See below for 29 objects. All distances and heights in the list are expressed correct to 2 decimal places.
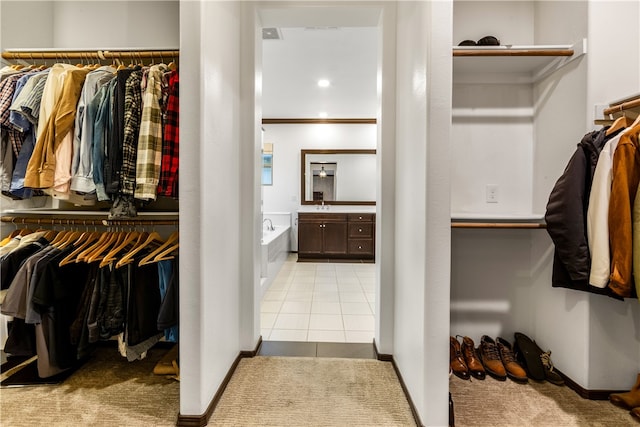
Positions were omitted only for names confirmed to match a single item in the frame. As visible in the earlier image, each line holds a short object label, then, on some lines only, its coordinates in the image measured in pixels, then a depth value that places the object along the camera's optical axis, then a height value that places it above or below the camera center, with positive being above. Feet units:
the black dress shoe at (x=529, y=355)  5.77 -3.05
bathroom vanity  17.69 -1.95
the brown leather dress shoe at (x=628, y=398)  4.96 -3.26
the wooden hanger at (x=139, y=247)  5.34 -0.88
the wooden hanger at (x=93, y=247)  5.45 -0.88
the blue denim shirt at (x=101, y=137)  5.24 +1.12
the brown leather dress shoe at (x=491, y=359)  5.83 -3.15
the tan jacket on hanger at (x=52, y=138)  5.14 +1.09
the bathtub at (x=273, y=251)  11.64 -2.40
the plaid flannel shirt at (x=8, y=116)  5.33 +1.50
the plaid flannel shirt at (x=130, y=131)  5.19 +1.21
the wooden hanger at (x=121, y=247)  5.38 -0.88
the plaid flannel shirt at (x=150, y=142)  5.10 +1.01
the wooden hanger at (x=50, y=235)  6.16 -0.70
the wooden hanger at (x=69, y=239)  5.84 -0.77
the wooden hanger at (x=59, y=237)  6.01 -0.74
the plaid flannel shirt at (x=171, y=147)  5.24 +0.94
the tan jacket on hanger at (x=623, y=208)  4.31 -0.07
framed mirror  19.29 +1.79
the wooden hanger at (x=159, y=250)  5.37 -0.92
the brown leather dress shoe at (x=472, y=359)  5.87 -3.16
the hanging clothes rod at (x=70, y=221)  6.21 -0.43
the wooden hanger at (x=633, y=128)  4.46 +1.12
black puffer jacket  4.69 -0.16
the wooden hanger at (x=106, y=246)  5.46 -0.88
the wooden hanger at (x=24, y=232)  6.20 -0.65
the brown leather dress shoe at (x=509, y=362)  5.74 -3.17
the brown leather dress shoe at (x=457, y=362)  5.90 -3.18
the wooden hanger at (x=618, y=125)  4.75 +1.23
